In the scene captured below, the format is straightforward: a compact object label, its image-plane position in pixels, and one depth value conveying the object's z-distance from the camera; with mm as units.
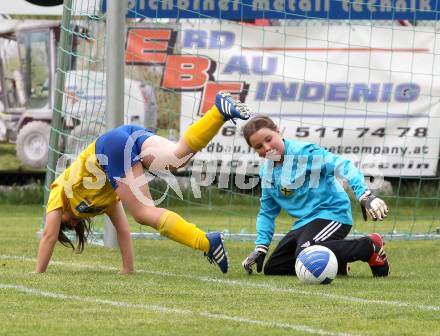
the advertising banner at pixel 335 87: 32281
